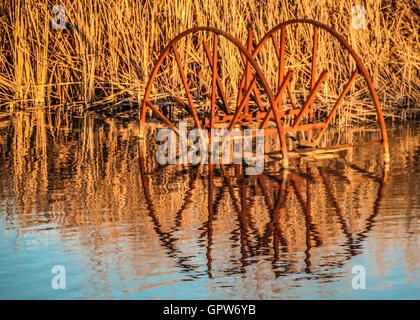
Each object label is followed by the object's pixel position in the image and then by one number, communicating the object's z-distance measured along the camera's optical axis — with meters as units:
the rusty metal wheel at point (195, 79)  11.70
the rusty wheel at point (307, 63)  11.57
